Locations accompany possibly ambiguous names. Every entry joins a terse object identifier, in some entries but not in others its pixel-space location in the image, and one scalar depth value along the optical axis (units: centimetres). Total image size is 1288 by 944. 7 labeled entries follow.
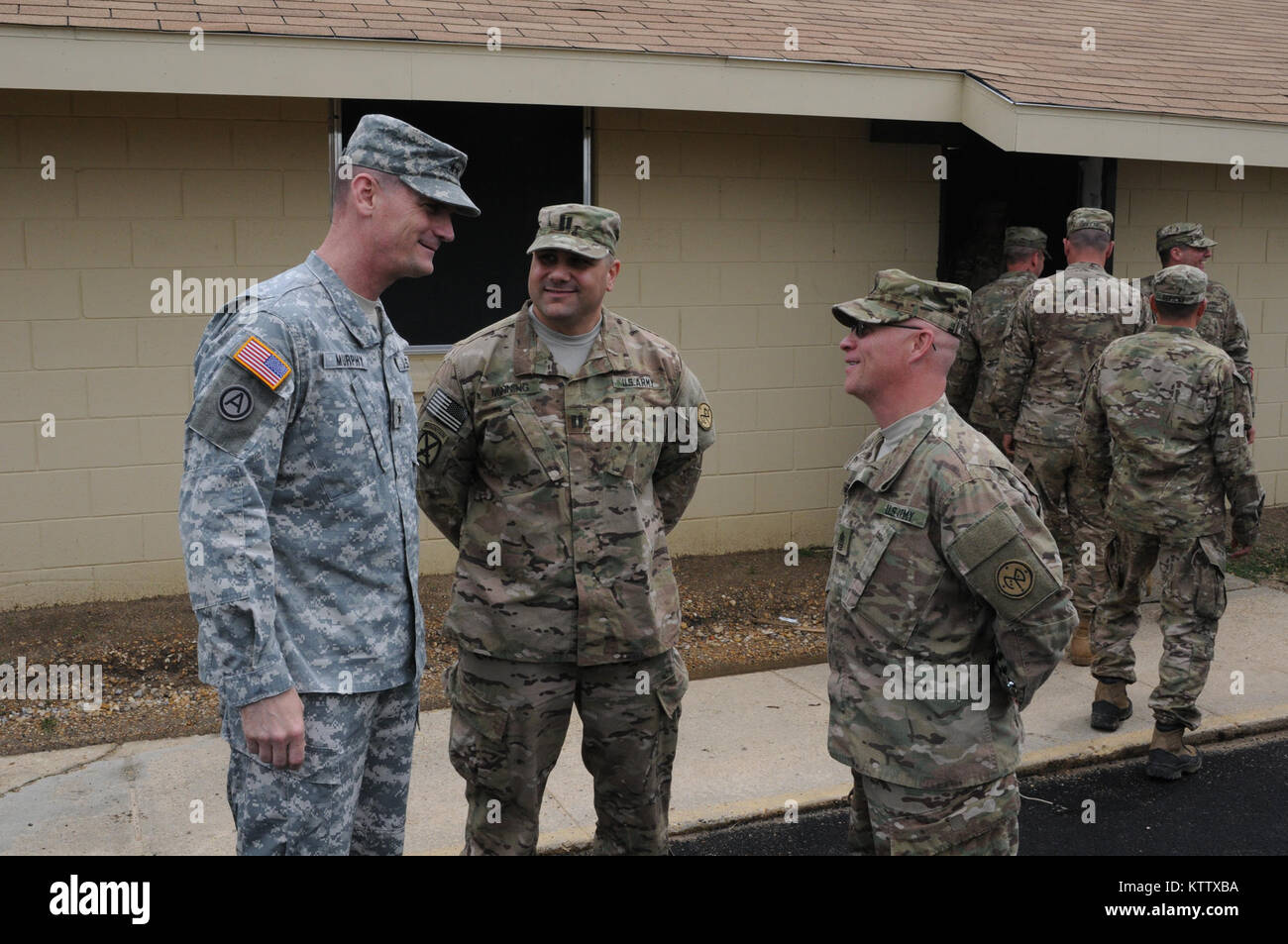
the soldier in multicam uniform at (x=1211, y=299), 696
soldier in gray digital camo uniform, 266
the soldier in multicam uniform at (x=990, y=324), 750
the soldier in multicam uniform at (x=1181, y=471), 526
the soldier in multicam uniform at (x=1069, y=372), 660
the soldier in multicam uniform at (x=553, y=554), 363
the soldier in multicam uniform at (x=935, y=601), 307
